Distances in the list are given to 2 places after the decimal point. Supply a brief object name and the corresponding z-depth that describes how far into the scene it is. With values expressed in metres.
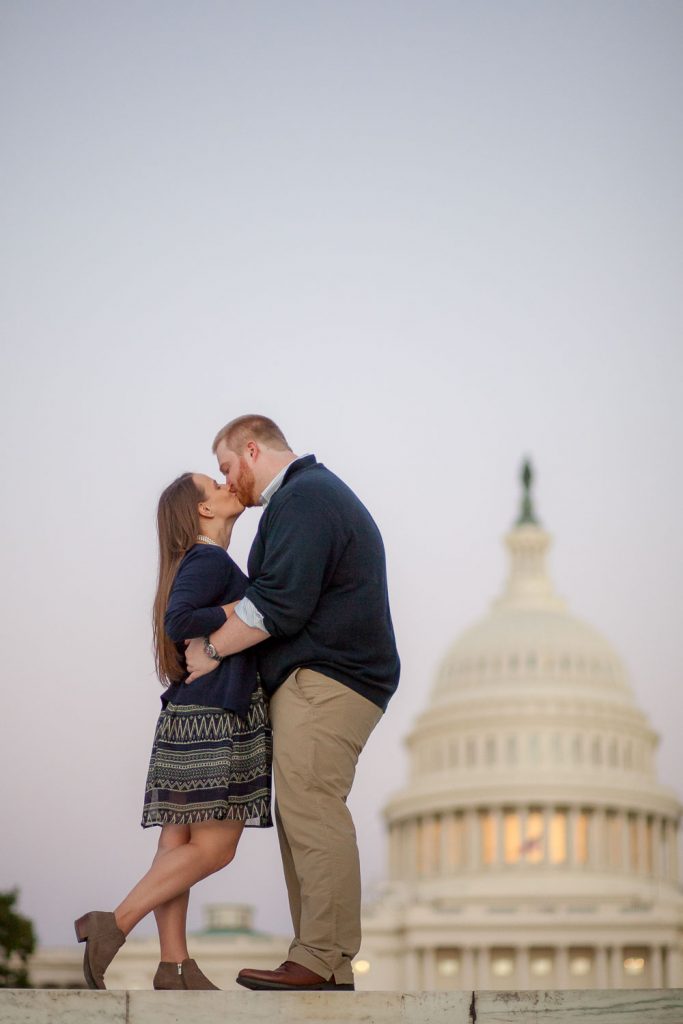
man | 8.92
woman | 9.12
